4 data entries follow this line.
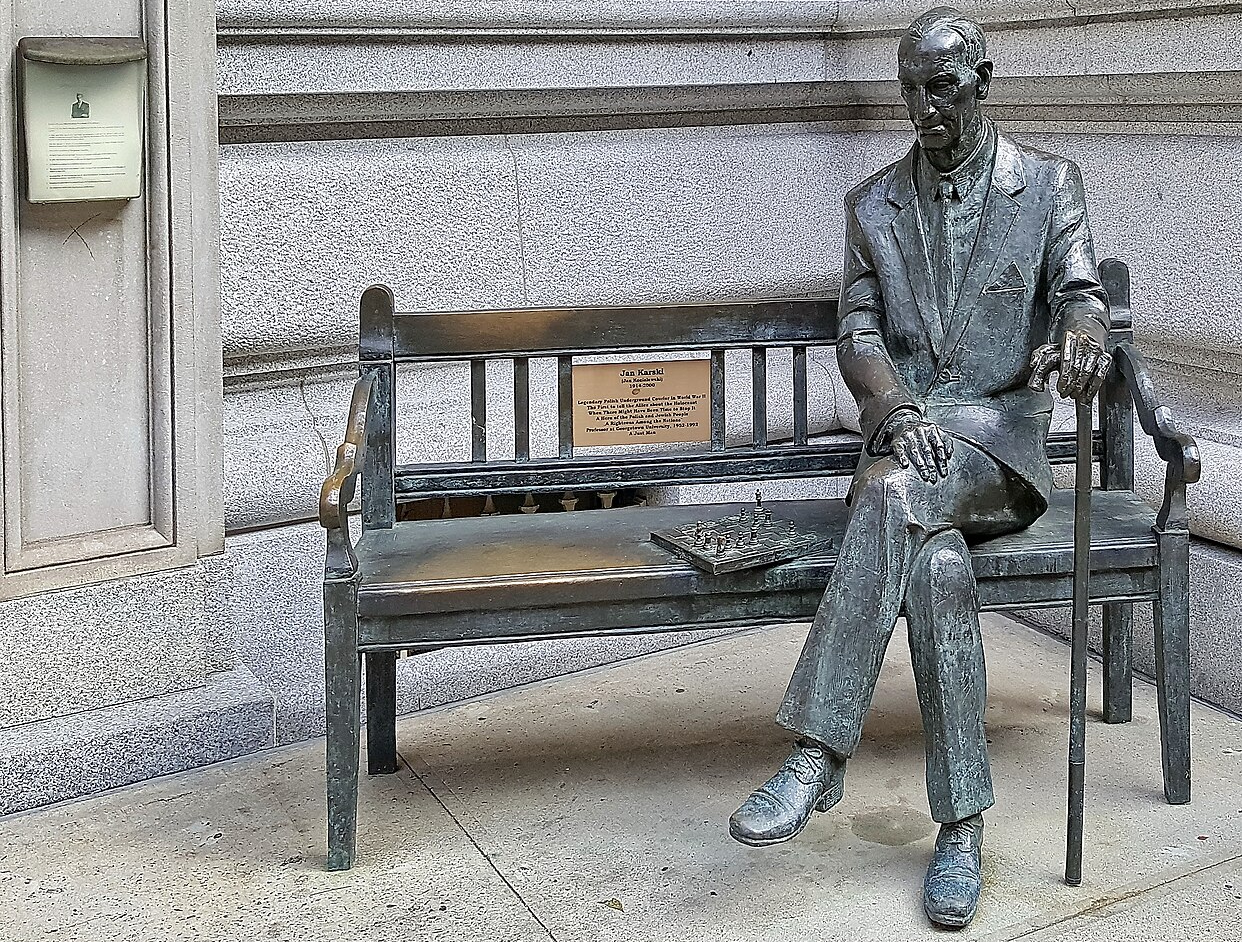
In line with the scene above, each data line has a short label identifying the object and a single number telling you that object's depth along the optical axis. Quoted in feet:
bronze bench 12.31
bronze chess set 12.68
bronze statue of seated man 11.98
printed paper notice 12.54
